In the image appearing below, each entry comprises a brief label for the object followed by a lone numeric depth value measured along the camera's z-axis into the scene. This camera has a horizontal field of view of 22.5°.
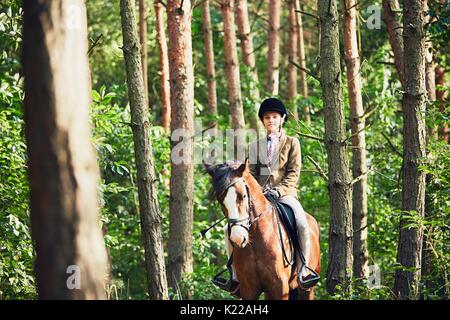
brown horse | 12.97
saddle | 14.29
